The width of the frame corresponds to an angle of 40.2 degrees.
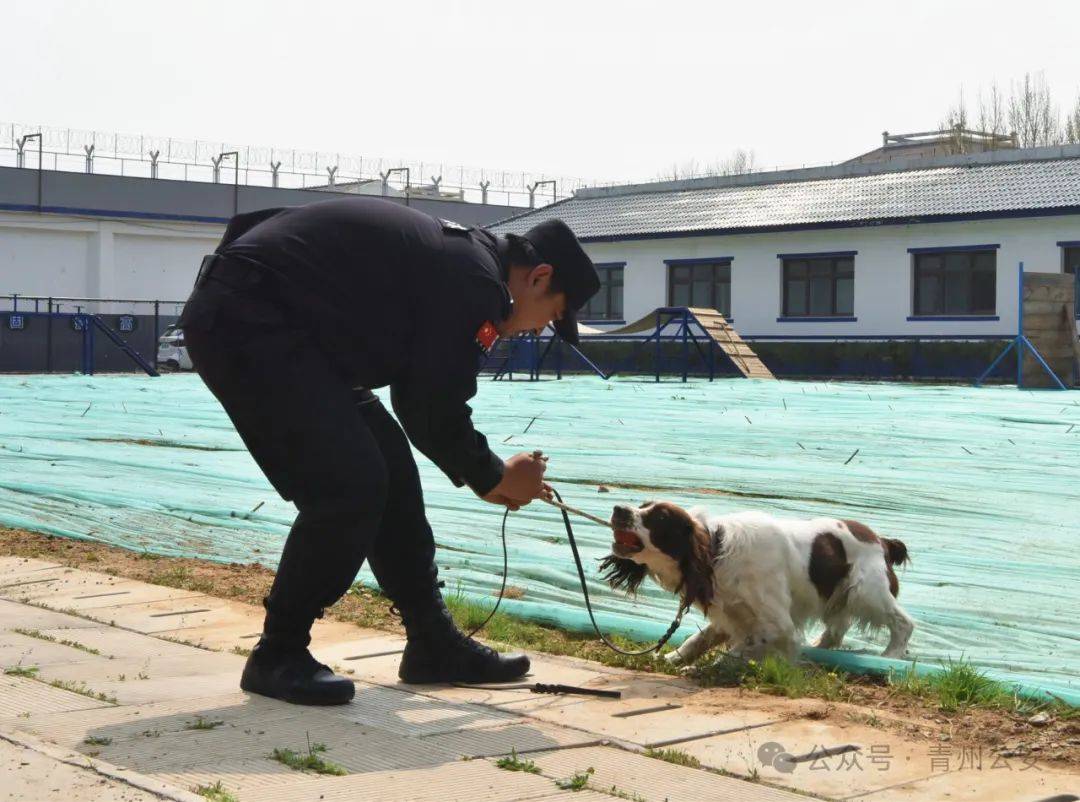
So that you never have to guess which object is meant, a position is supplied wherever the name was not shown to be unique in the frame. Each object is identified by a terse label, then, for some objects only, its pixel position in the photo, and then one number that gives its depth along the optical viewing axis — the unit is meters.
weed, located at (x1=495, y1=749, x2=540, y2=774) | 4.08
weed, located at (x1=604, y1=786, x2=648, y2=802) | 3.80
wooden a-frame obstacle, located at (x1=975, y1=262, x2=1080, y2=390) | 28.72
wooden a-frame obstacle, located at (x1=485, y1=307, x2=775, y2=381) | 31.34
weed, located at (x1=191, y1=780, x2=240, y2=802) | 3.65
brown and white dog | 5.77
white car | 43.97
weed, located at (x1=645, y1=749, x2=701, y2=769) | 4.19
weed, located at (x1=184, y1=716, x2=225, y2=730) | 4.50
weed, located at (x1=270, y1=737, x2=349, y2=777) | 4.04
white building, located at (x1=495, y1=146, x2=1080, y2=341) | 34.03
